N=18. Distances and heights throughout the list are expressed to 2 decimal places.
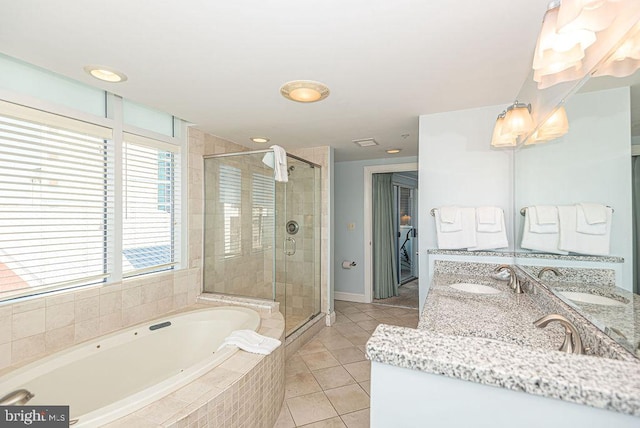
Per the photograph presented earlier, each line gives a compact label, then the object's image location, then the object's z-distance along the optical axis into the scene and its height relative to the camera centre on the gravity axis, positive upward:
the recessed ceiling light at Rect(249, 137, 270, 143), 3.39 +0.89
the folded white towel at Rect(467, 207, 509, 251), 2.17 -0.15
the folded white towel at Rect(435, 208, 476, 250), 2.25 -0.15
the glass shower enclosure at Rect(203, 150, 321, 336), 3.12 -0.17
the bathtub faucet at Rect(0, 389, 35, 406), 1.47 -0.93
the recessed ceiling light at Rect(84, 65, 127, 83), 1.74 +0.87
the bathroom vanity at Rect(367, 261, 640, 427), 0.54 -0.34
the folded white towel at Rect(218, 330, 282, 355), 1.84 -0.81
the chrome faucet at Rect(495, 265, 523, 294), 1.78 -0.41
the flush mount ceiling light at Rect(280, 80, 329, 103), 1.96 +0.87
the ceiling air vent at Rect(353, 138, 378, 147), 3.44 +0.88
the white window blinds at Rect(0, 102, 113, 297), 1.72 +0.10
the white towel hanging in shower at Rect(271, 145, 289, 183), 2.88 +0.51
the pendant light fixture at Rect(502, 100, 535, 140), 1.74 +0.57
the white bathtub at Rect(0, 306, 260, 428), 1.51 -0.94
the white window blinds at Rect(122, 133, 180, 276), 2.40 +0.09
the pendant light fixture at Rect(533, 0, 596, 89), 0.98 +0.58
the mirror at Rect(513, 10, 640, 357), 0.90 +0.11
